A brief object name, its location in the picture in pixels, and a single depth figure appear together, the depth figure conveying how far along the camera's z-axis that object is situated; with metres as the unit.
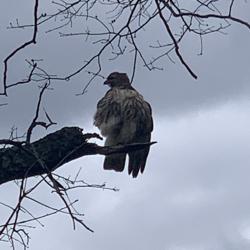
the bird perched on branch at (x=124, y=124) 8.95
